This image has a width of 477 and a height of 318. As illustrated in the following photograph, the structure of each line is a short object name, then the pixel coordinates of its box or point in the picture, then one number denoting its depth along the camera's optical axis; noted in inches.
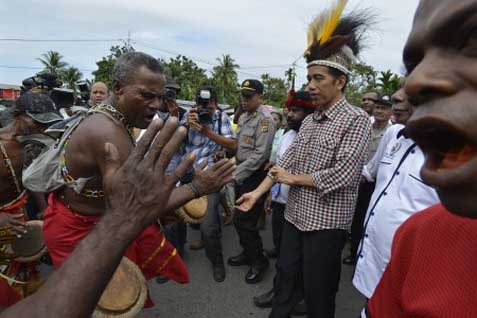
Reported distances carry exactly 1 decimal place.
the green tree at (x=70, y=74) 1415.6
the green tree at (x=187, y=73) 1499.8
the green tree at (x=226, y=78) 1638.8
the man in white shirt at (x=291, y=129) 141.1
